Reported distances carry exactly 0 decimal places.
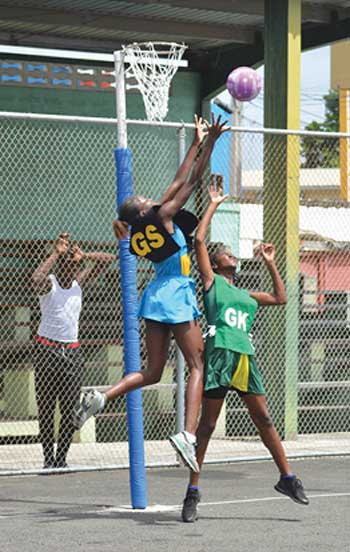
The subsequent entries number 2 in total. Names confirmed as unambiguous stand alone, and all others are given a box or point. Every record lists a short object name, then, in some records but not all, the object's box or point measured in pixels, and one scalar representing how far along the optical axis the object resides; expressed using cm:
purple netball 1421
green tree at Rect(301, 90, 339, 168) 5903
